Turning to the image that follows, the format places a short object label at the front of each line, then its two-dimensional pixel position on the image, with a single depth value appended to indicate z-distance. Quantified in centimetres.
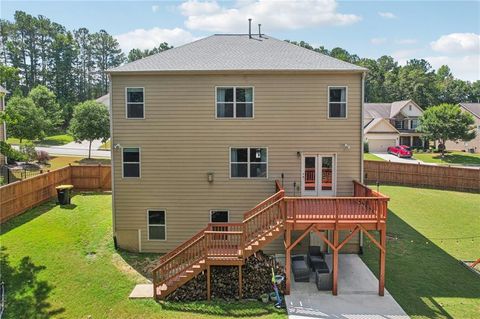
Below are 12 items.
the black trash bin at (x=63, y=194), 1758
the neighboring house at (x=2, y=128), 2546
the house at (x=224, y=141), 1334
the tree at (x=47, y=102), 4525
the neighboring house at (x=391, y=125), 4362
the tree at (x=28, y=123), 3647
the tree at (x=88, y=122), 3356
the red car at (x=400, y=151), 3910
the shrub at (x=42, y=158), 2927
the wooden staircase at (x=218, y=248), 1087
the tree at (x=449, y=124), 3962
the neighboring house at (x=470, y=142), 4575
